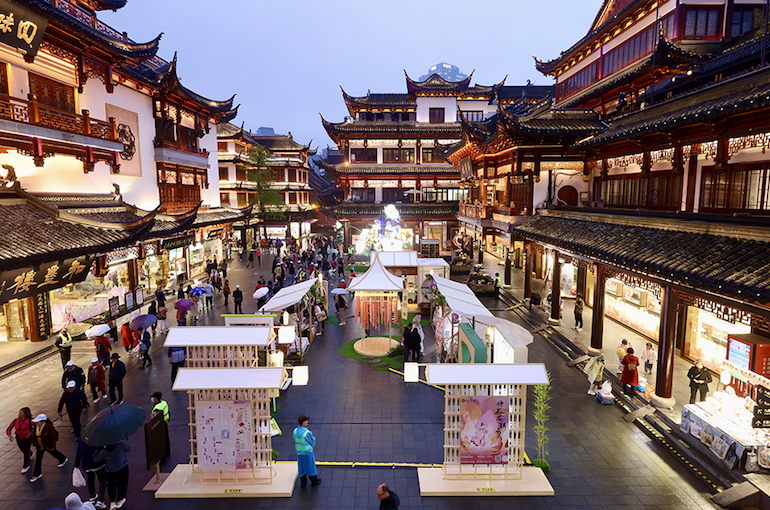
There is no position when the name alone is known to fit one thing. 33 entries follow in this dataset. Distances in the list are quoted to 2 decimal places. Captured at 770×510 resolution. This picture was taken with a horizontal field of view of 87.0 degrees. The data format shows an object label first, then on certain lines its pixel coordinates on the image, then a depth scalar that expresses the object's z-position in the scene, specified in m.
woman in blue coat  7.19
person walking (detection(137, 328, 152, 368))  12.69
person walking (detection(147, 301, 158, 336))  15.57
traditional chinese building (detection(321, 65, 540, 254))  36.28
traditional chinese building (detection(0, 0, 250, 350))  11.38
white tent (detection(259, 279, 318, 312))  12.78
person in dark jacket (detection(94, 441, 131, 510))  6.64
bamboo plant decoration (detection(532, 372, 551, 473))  7.78
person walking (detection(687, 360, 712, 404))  9.28
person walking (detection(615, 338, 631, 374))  11.15
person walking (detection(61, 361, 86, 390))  9.07
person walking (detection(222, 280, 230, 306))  19.52
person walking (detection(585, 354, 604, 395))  11.08
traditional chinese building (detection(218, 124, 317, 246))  40.16
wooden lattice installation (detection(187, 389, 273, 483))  7.10
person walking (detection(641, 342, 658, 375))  11.55
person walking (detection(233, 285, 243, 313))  17.97
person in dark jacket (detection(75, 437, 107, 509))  6.73
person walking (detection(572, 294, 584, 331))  15.39
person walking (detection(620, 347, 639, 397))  10.48
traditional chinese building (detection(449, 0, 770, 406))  8.16
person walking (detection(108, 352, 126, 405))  10.12
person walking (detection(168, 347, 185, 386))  11.07
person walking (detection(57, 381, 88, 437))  8.59
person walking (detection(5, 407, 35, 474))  7.45
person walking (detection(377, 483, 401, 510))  5.37
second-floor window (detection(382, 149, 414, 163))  37.56
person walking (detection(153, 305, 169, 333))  15.53
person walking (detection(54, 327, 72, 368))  11.88
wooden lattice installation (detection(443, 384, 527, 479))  7.18
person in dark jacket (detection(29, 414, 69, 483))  7.44
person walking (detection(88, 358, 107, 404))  10.39
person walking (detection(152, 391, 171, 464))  7.96
